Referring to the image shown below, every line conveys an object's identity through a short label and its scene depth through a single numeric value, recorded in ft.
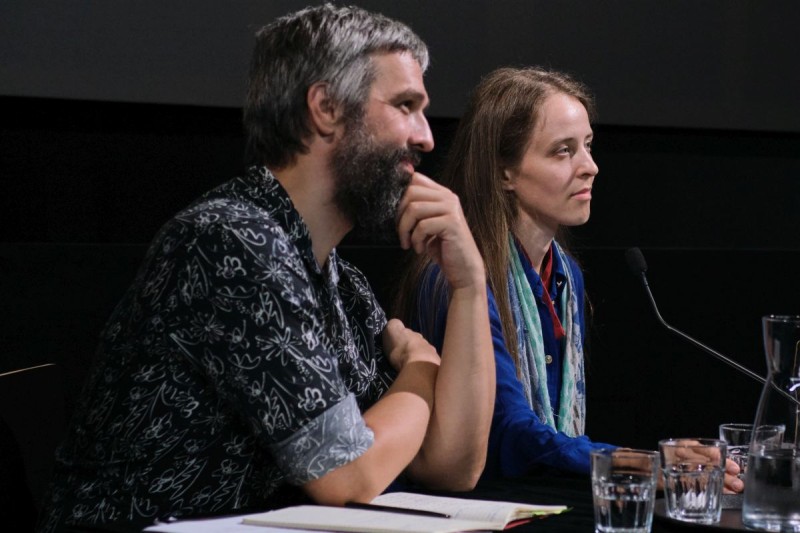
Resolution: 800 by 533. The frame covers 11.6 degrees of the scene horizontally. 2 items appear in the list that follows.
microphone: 17.82
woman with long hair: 17.87
